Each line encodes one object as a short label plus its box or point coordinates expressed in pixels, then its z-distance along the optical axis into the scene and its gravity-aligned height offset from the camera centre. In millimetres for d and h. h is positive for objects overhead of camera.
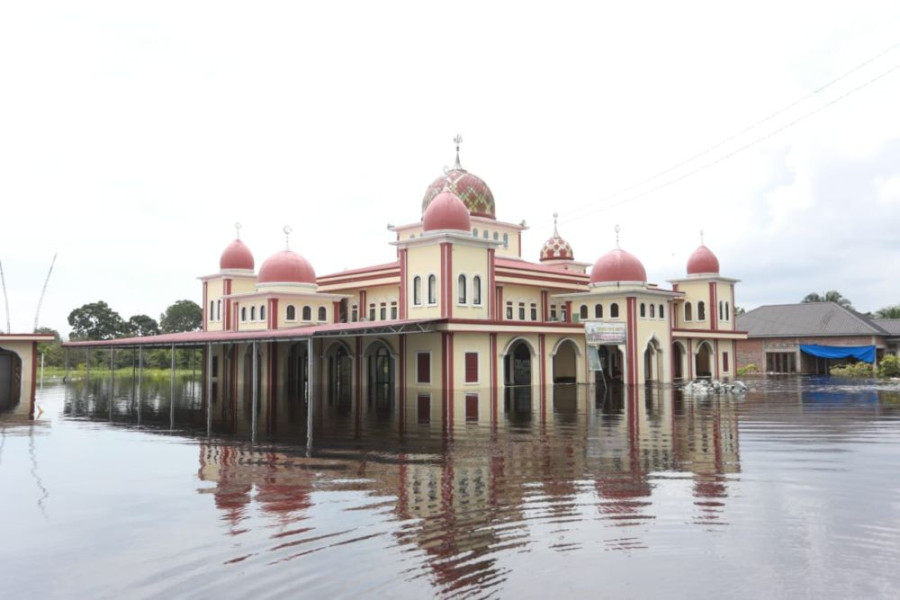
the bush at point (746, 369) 50059 -1129
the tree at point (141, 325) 78875 +3975
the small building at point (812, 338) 49188 +983
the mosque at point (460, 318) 30297 +2058
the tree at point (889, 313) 73312 +4040
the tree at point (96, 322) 77125 +4304
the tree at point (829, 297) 81381 +6373
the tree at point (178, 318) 84000 +5010
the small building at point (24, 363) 28173 -24
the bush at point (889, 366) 43094 -927
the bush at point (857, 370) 46000 -1205
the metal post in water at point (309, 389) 16906 -787
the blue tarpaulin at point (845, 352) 48641 +8
